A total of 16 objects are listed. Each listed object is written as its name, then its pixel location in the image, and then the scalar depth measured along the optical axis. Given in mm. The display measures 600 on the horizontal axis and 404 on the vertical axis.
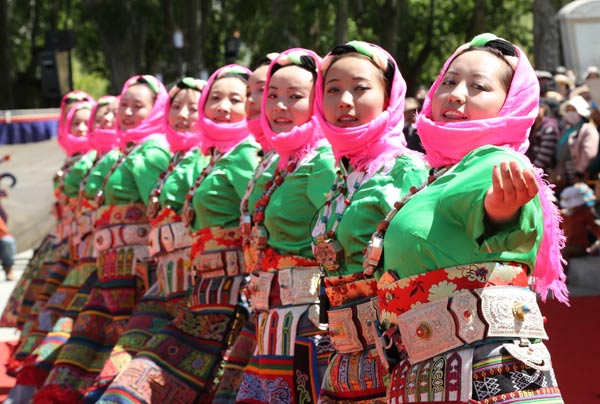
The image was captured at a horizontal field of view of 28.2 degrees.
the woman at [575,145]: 10688
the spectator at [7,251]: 13797
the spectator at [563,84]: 13336
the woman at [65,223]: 8406
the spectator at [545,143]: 11469
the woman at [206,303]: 5926
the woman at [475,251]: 3398
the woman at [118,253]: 7203
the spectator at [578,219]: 10703
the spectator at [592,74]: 11109
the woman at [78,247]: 7695
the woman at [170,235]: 6578
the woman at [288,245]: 4980
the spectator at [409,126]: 11711
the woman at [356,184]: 4270
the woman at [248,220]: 5566
